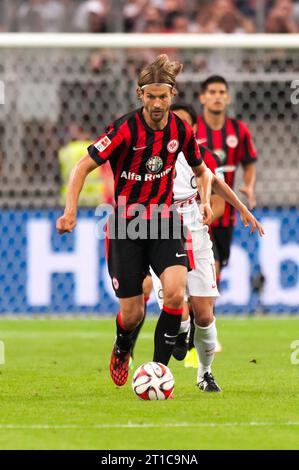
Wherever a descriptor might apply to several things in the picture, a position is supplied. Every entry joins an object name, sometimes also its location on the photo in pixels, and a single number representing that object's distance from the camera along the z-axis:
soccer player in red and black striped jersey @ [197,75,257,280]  22.16
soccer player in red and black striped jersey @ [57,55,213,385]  14.80
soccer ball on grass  14.58
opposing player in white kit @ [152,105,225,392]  15.87
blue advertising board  28.14
